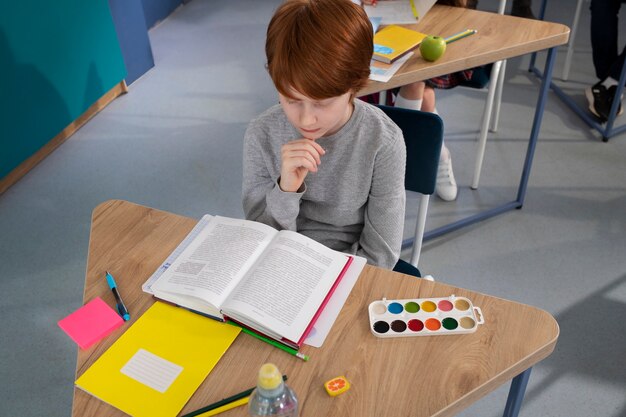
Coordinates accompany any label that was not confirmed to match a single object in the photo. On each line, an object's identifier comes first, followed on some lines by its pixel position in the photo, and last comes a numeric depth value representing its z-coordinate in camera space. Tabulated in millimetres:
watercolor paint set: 913
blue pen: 967
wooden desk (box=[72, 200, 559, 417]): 824
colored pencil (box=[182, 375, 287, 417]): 807
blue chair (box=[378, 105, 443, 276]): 1345
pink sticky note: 932
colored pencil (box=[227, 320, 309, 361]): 886
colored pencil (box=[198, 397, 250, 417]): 811
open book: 907
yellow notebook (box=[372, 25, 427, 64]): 1813
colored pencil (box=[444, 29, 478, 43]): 1907
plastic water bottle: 692
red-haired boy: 968
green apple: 1759
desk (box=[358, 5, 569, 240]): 1764
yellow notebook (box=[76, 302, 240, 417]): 836
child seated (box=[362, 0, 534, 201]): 2107
